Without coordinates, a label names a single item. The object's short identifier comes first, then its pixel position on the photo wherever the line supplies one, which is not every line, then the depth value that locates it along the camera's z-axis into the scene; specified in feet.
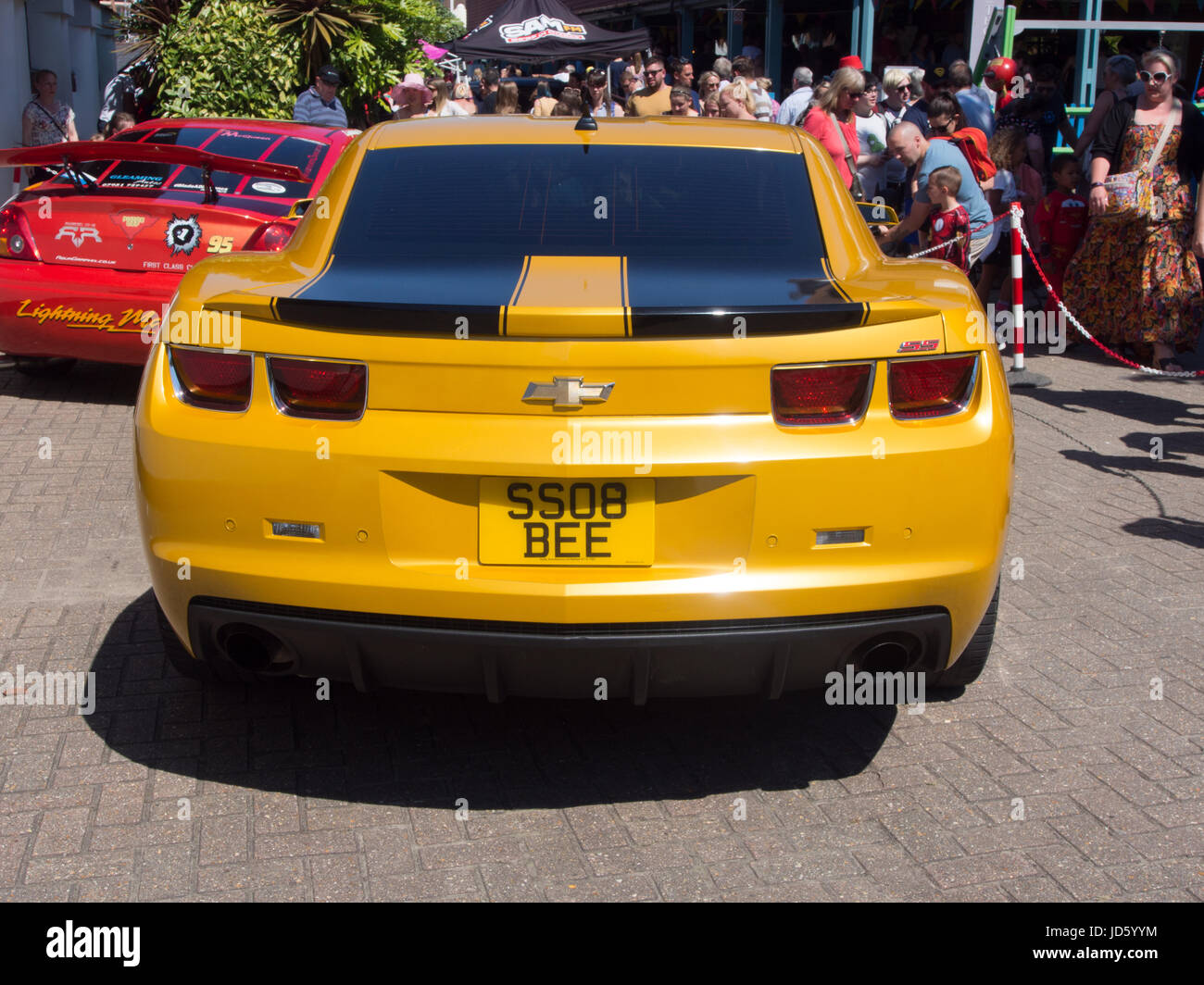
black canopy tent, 69.67
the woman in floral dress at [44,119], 46.32
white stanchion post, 29.86
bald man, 30.14
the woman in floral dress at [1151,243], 30.89
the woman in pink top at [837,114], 36.09
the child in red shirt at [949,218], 29.53
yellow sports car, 10.05
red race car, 25.62
